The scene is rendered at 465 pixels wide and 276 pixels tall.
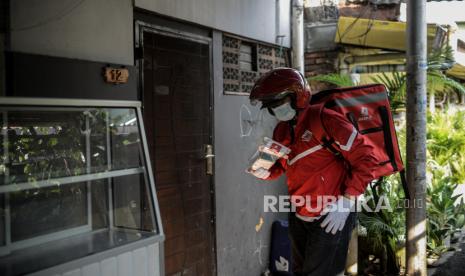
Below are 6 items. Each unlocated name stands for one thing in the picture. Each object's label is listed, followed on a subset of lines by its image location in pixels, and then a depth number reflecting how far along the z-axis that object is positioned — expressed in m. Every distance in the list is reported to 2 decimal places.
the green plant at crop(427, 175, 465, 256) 6.19
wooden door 4.37
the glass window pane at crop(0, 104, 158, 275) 2.92
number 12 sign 3.54
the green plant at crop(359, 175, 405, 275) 5.84
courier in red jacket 3.39
